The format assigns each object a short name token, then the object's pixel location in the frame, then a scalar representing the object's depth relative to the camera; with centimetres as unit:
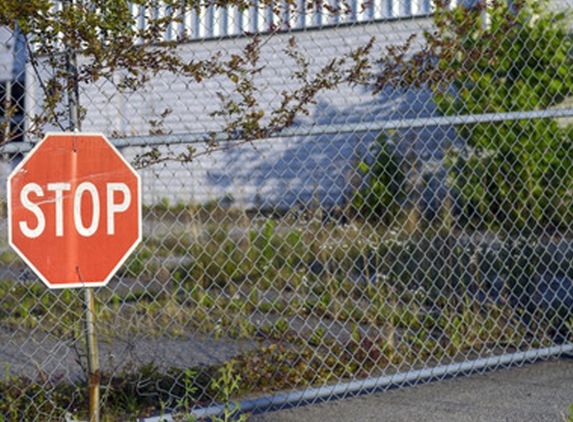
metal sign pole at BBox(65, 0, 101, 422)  384
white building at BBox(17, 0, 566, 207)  1332
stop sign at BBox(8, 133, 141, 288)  364
